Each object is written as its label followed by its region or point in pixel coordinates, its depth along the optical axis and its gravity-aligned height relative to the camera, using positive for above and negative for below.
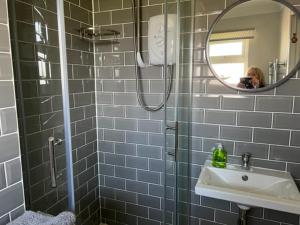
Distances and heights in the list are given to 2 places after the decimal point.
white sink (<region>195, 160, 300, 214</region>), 1.29 -0.67
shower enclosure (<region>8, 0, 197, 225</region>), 1.17 -0.20
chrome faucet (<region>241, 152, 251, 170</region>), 1.66 -0.57
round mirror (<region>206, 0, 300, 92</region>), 1.47 +0.23
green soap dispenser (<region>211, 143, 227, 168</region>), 1.69 -0.55
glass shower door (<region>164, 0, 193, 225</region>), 1.46 -0.27
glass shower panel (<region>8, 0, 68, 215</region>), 1.15 -0.12
